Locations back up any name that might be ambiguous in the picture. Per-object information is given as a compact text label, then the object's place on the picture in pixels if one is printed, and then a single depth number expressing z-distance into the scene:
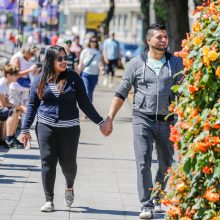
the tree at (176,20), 28.42
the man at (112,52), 29.80
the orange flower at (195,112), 6.04
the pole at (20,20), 20.30
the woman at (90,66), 19.75
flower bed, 5.84
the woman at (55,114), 9.22
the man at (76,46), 26.18
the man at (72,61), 20.26
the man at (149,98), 9.14
